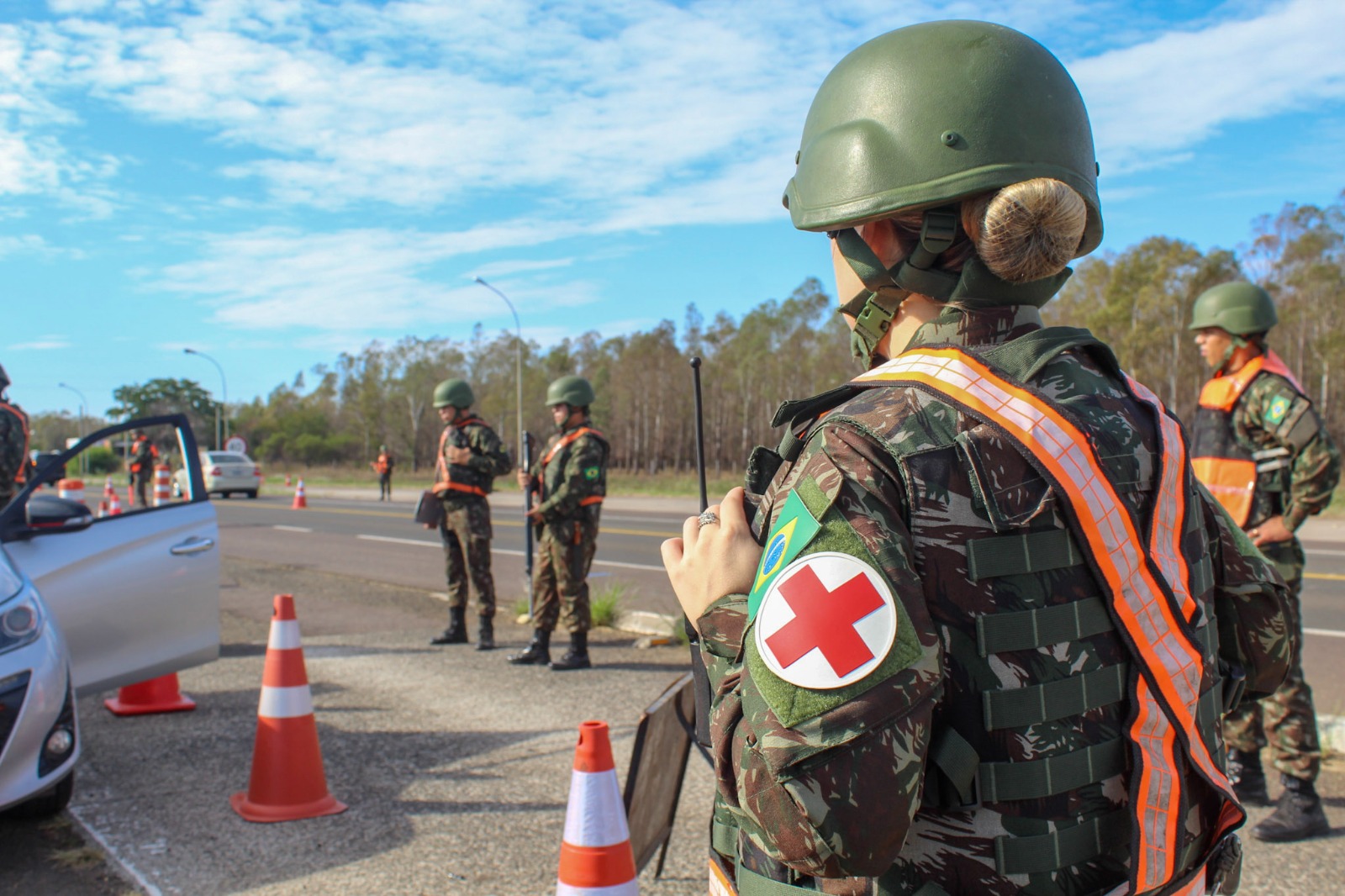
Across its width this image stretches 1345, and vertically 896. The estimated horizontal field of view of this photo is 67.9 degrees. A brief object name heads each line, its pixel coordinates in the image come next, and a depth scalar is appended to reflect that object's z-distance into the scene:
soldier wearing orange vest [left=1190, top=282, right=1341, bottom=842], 3.94
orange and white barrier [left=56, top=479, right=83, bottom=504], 16.84
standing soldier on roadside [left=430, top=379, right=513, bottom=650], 7.90
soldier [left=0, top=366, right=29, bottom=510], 7.00
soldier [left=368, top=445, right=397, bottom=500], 31.06
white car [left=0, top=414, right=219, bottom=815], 3.65
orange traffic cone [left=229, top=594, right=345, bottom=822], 4.08
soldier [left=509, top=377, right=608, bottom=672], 7.07
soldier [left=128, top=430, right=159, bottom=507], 22.88
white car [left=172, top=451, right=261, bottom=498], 32.09
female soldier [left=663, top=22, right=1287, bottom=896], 1.13
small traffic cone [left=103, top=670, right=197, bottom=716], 5.60
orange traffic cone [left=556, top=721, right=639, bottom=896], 2.39
